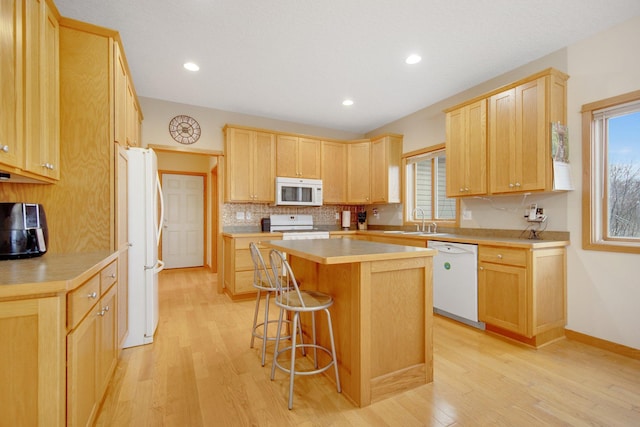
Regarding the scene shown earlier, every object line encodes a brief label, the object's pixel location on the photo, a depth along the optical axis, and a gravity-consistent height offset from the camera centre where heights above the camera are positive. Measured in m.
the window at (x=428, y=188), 4.20 +0.39
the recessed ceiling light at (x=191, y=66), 3.11 +1.57
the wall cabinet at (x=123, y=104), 2.17 +0.95
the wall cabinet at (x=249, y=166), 4.28 +0.72
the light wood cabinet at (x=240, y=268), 3.94 -0.71
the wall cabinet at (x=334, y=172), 5.05 +0.73
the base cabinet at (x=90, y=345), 1.19 -0.63
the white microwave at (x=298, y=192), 4.57 +0.36
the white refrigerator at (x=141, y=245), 2.57 -0.27
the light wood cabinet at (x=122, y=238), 2.18 -0.18
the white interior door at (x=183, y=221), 5.96 -0.14
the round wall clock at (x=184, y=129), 4.13 +1.20
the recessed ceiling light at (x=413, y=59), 2.94 +1.56
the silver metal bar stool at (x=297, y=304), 1.74 -0.55
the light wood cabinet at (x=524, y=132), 2.64 +0.77
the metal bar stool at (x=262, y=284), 2.21 -0.55
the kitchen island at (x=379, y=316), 1.73 -0.63
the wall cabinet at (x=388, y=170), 4.76 +0.72
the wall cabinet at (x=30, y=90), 1.40 +0.66
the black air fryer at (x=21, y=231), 1.59 -0.09
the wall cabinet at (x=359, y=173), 5.07 +0.71
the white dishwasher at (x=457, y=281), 2.94 -0.71
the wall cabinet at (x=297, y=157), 4.64 +0.92
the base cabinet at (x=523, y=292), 2.50 -0.70
